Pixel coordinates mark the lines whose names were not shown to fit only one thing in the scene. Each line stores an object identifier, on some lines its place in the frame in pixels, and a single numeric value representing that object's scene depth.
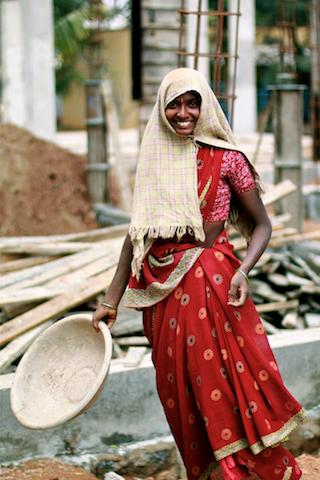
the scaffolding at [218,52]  6.16
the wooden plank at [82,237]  6.91
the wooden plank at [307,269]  6.48
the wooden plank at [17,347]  5.20
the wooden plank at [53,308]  5.45
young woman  3.77
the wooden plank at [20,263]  6.50
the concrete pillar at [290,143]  8.27
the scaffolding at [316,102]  12.38
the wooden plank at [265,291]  6.29
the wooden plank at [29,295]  5.67
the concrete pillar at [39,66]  14.49
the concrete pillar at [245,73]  18.39
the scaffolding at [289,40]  9.93
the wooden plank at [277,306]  6.19
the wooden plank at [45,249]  6.69
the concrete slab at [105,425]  4.82
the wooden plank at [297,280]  6.39
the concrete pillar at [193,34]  16.64
